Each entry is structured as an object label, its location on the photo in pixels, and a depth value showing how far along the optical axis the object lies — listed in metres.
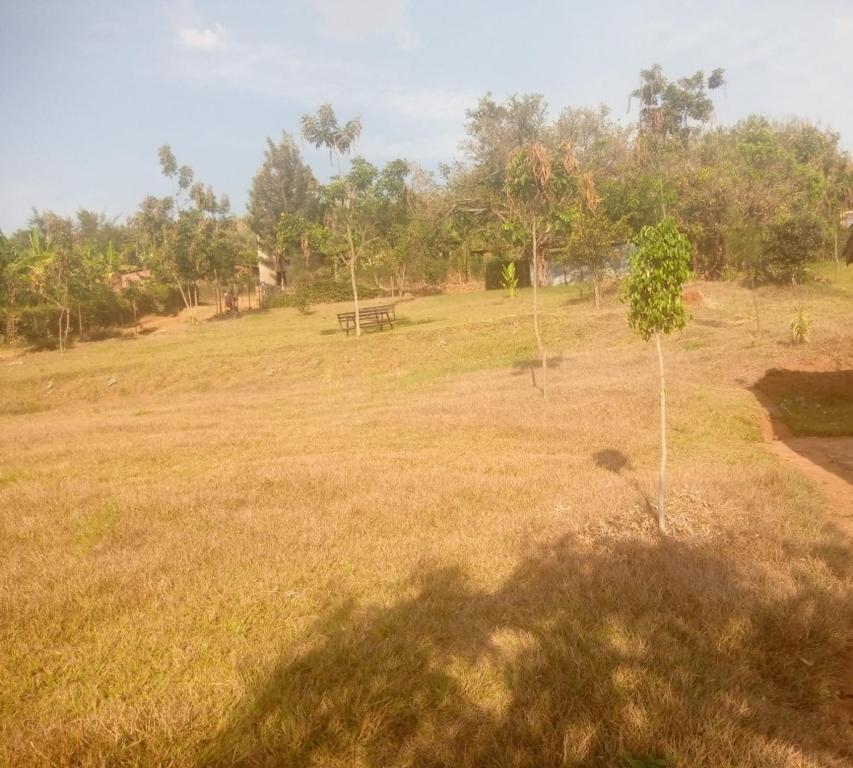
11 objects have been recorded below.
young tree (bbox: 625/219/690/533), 7.52
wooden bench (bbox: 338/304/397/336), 33.69
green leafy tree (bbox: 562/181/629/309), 31.91
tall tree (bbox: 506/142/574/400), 17.48
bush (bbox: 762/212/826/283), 29.44
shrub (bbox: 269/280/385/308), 52.34
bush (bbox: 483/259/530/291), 51.00
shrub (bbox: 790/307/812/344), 18.66
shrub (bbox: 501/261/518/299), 40.00
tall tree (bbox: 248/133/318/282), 67.56
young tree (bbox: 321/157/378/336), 35.03
